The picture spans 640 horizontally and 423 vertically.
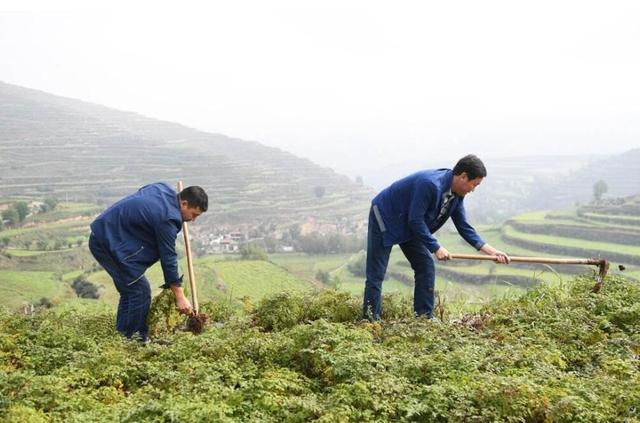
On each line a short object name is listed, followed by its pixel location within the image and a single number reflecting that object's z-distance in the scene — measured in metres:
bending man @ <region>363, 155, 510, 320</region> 5.91
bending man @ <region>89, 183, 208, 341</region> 5.71
